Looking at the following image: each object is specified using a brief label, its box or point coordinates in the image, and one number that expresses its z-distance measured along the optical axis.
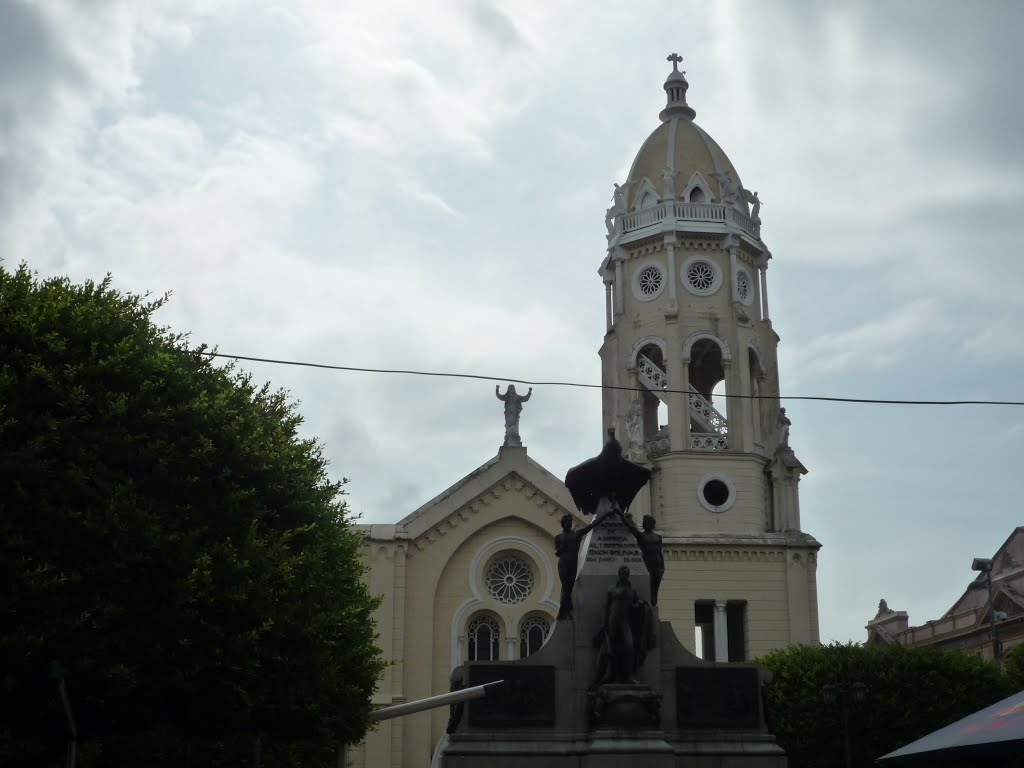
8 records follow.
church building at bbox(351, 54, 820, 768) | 43.47
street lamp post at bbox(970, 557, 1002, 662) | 34.31
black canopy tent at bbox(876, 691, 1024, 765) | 16.73
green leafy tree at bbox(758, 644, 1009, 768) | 33.94
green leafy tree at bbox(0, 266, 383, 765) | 17.28
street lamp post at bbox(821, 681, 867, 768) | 28.45
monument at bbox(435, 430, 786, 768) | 18.62
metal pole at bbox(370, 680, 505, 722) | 18.67
